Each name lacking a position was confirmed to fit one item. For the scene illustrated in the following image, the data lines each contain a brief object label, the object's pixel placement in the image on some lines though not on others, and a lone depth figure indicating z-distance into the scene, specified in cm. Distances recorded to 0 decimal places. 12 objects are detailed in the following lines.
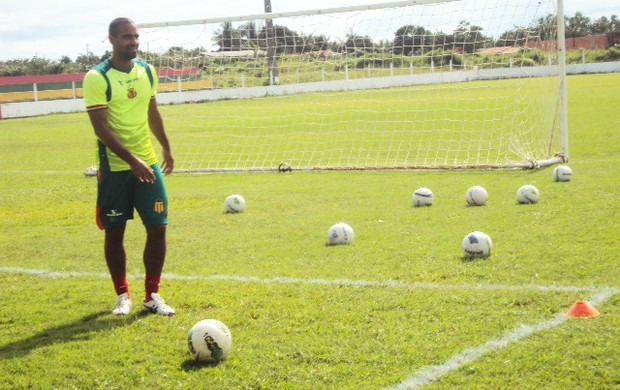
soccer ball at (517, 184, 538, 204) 1072
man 633
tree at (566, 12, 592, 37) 7888
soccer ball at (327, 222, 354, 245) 875
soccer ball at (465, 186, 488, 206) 1087
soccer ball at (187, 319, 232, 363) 522
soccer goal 1639
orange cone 565
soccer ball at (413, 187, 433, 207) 1105
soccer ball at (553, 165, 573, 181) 1250
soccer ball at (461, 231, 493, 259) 766
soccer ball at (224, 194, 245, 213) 1138
